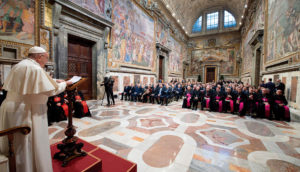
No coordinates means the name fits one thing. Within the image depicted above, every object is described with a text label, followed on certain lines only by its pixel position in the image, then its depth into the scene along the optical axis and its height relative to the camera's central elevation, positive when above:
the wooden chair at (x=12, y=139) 1.09 -0.51
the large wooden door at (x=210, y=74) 23.06 +1.80
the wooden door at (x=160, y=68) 16.31 +1.94
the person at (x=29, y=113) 1.23 -0.31
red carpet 1.66 -1.18
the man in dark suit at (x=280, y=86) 6.01 -0.08
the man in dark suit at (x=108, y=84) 6.93 -0.06
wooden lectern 1.77 -0.90
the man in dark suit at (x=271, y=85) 6.44 -0.07
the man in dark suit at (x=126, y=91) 9.09 -0.58
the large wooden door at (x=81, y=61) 7.30 +1.34
